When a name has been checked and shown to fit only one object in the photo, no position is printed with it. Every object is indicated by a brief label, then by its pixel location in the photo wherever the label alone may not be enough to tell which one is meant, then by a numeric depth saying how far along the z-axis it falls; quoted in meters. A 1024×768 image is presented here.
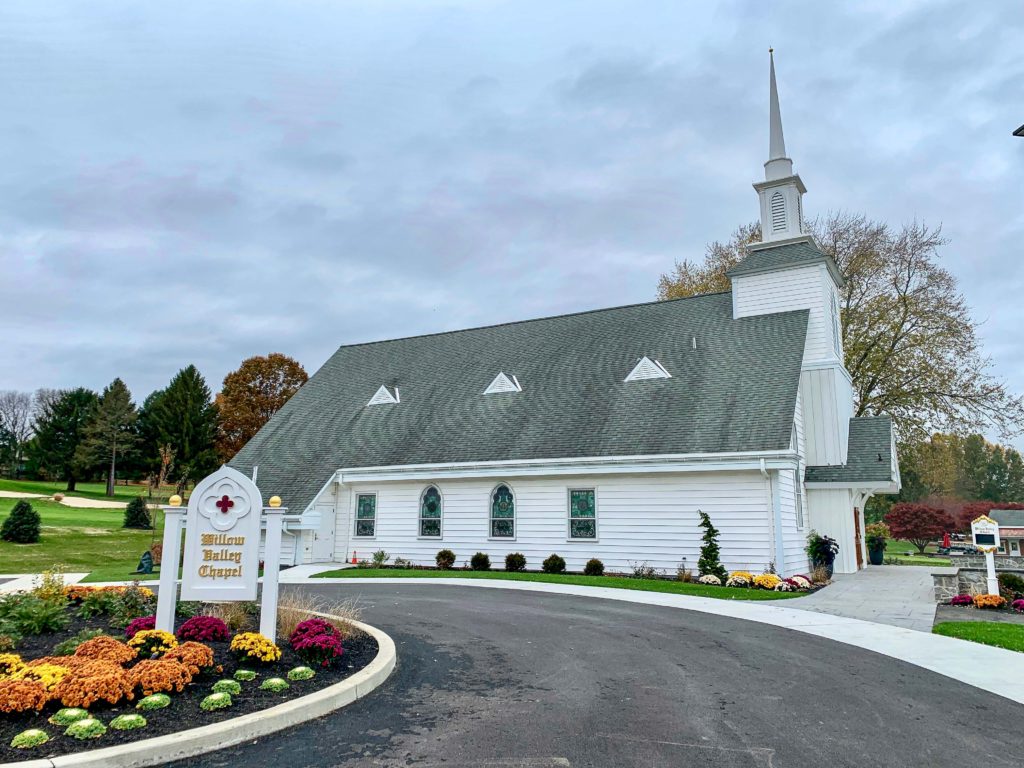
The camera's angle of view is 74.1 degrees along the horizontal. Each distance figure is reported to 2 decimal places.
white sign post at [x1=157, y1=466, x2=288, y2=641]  7.99
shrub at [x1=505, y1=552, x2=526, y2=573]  19.92
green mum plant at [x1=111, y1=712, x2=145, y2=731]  5.15
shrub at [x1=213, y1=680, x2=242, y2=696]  6.13
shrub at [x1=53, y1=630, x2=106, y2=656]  7.18
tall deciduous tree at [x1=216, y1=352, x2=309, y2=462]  47.22
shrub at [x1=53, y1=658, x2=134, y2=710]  5.50
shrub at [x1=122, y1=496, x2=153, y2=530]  34.53
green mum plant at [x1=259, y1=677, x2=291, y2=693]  6.31
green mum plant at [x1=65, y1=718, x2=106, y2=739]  4.96
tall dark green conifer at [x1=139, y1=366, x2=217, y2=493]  55.00
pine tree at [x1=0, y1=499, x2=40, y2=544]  26.27
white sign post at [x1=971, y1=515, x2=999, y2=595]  13.46
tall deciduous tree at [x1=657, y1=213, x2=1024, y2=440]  28.86
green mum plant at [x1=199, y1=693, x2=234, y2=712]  5.70
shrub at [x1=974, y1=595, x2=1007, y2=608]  13.02
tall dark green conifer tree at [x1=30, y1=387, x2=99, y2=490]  59.34
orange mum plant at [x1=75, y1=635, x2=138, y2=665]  6.68
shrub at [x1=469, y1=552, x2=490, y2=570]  20.38
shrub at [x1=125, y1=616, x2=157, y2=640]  8.00
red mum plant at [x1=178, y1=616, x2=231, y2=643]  8.03
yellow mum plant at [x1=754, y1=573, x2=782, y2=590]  15.85
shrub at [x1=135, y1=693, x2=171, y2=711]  5.66
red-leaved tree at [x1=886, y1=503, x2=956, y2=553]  49.31
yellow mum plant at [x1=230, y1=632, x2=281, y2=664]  7.13
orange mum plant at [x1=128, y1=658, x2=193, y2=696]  5.93
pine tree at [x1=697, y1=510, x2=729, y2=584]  16.98
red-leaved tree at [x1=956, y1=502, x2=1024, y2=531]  52.28
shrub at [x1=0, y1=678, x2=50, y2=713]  5.28
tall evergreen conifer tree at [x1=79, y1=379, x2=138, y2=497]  57.03
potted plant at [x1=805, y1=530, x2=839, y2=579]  19.41
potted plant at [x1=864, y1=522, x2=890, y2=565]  25.11
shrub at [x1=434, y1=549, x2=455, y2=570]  20.89
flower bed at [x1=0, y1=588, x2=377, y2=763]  5.14
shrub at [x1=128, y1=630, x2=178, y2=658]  7.16
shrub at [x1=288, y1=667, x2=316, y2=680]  6.73
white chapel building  18.23
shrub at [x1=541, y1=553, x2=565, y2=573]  19.38
